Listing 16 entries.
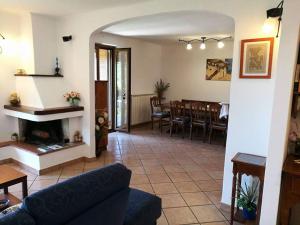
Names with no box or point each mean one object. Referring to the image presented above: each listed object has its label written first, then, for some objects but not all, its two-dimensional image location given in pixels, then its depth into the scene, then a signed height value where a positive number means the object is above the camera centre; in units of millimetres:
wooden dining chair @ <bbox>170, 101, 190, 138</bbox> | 5559 -759
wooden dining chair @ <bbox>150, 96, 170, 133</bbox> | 6035 -778
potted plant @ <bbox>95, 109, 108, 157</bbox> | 4285 -896
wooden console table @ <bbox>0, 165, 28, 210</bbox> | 2242 -949
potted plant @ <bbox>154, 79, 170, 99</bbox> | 7148 -194
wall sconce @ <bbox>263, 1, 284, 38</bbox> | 2100 +566
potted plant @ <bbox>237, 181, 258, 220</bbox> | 2326 -1137
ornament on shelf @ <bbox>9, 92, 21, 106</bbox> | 3854 -327
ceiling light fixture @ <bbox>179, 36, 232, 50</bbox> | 5496 +1049
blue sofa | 1056 -583
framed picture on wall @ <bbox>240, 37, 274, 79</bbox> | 2268 +241
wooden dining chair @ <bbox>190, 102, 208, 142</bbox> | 5305 -726
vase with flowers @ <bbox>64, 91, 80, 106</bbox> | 3910 -295
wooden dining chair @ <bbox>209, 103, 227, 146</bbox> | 5075 -794
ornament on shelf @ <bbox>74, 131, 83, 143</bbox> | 4031 -943
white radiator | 6453 -761
